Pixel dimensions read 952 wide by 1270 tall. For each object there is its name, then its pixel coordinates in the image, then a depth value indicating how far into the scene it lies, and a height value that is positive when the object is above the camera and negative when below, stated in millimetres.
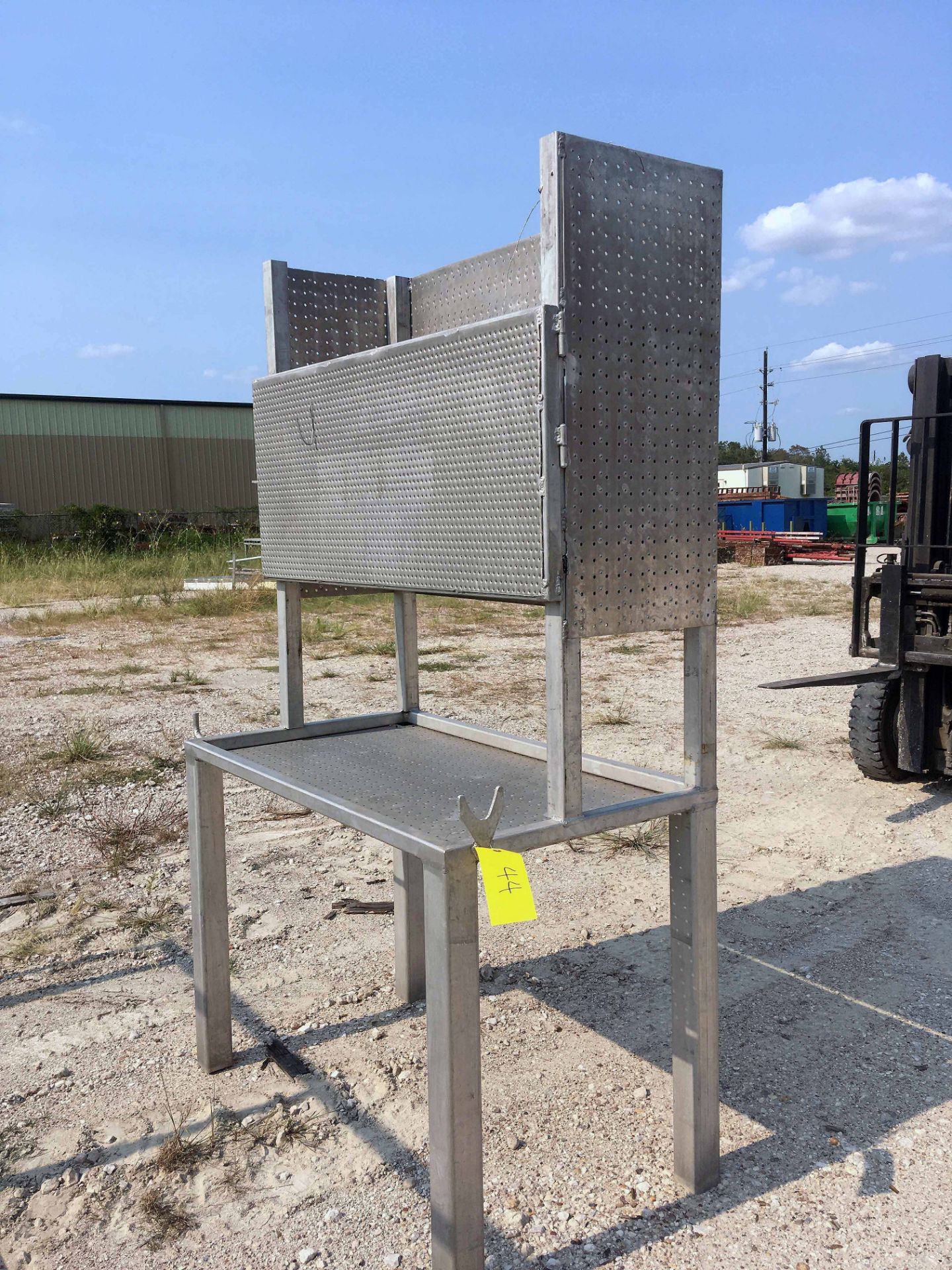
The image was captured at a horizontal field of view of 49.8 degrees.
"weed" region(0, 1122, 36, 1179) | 2447 -1520
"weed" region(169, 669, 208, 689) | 8562 -1393
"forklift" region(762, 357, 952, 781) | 5172 -642
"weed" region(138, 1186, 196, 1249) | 2189 -1523
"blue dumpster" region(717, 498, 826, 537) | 26750 -370
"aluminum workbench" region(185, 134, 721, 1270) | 1870 -23
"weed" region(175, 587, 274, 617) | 13930 -1274
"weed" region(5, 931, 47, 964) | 3506 -1485
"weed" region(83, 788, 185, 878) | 4461 -1440
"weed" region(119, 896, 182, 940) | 3725 -1491
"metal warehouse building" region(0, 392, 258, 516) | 29359 +1776
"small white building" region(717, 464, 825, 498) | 34125 +741
